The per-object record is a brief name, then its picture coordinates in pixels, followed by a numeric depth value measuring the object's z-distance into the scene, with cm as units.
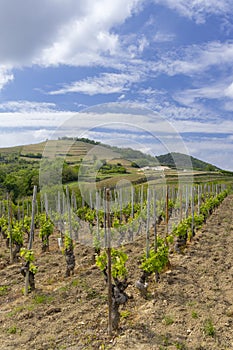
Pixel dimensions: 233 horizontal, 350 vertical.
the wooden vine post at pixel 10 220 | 1188
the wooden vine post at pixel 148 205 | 951
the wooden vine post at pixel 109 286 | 581
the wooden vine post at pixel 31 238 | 837
